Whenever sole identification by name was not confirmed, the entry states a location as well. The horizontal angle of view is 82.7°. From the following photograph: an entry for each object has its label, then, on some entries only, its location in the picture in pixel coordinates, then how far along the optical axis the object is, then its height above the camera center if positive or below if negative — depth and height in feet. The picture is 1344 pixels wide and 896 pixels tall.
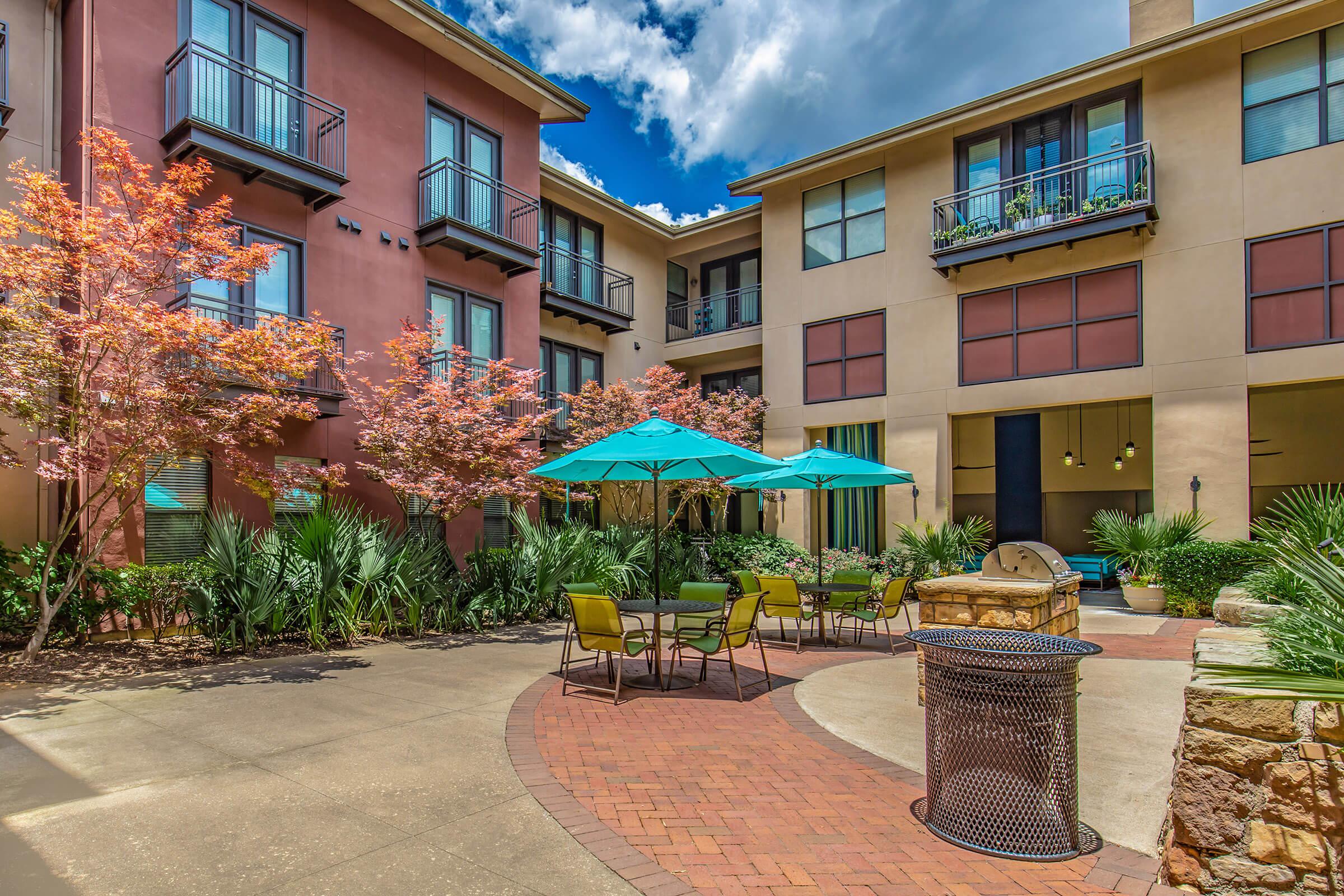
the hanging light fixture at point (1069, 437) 65.77 +1.62
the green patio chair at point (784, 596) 29.89 -5.45
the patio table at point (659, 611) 23.48 -4.77
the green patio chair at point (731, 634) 22.84 -5.45
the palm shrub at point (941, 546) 49.78 -5.93
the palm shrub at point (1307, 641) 7.20 -2.26
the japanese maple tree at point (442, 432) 36.58 +1.47
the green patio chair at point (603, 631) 21.74 -4.97
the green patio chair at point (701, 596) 26.25 -4.85
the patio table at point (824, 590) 31.12 -5.46
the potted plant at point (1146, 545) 43.14 -5.23
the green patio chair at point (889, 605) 30.94 -6.07
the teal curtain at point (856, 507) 58.75 -3.79
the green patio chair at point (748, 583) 30.81 -5.04
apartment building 39.45 +13.98
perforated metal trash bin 12.29 -4.81
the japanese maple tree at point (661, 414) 53.31 +3.31
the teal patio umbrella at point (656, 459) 23.27 +0.04
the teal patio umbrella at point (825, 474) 32.37 -0.70
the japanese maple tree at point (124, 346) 24.40 +3.96
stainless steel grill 23.08 -3.31
